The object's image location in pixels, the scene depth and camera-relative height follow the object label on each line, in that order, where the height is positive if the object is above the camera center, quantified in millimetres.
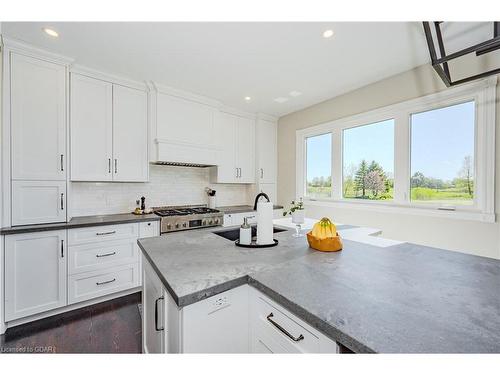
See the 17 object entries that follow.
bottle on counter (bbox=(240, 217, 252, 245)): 1400 -304
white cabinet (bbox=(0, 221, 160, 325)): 1968 -785
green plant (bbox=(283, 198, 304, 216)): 1708 -161
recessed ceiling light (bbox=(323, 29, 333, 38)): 1904 +1331
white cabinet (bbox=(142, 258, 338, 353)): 792 -546
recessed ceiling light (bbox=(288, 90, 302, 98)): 3156 +1345
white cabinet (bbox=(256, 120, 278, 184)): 4125 +676
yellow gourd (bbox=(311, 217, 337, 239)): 1345 -262
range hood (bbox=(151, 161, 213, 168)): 3057 +349
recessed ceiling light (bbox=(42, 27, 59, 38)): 1889 +1342
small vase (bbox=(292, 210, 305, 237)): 1706 -241
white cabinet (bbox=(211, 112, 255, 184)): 3684 +651
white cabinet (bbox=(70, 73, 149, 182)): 2439 +665
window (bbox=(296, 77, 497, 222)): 2080 +352
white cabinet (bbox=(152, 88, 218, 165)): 2961 +825
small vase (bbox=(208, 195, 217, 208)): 3660 -243
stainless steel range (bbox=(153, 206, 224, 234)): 2799 -403
